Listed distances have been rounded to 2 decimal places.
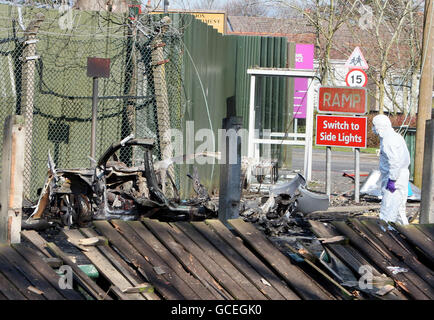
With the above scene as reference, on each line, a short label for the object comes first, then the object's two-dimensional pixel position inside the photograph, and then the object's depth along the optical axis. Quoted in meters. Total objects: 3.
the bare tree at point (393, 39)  29.12
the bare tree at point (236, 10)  50.03
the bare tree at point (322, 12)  26.17
